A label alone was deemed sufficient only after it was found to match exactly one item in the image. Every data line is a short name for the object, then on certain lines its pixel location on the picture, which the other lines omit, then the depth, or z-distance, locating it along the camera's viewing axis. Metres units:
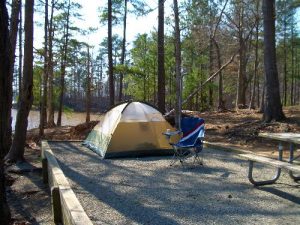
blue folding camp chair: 5.49
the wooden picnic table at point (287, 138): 4.21
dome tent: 6.37
